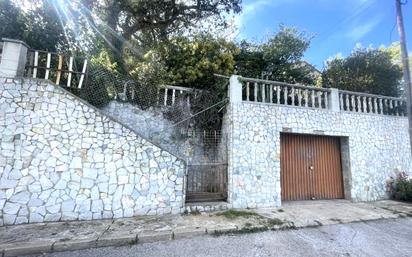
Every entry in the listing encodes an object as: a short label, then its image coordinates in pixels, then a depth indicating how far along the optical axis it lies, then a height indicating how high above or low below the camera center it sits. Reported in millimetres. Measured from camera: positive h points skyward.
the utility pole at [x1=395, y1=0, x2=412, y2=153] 6075 +2995
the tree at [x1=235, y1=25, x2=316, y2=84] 10094 +4659
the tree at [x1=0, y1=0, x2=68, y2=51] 7316 +4368
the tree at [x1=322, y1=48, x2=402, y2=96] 10258 +4116
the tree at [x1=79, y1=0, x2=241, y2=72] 9438 +6176
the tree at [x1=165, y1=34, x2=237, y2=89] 8164 +3732
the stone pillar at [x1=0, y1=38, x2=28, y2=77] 5453 +2357
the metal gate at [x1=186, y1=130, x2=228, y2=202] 6863 -276
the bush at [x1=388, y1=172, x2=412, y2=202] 8109 -814
